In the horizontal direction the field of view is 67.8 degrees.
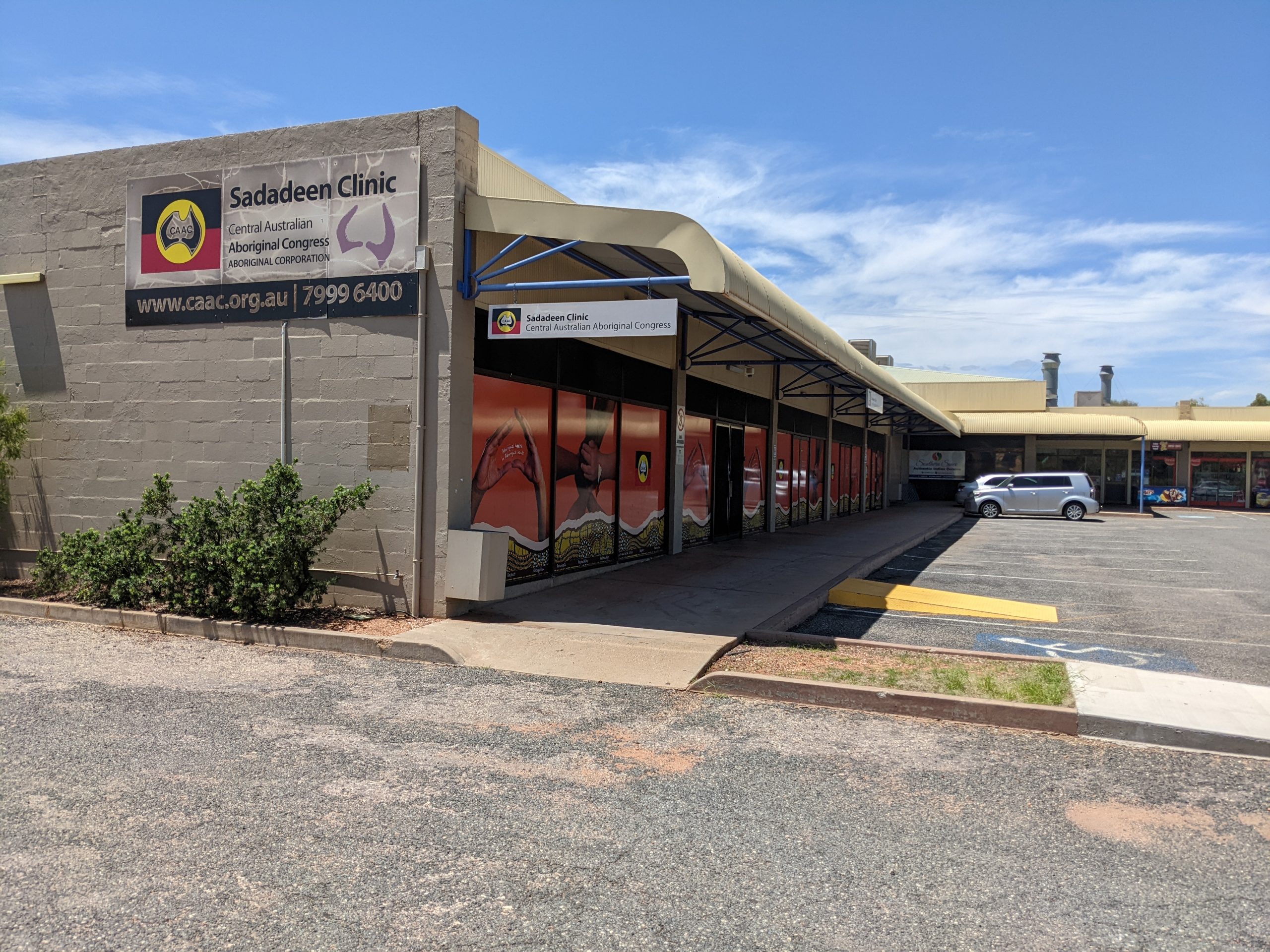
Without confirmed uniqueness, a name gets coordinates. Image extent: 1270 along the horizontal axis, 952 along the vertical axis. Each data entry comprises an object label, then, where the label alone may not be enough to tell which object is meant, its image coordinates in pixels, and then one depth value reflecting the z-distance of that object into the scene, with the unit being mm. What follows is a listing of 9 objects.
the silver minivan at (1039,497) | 30609
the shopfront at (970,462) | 40156
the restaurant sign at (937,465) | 40500
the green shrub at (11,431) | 10766
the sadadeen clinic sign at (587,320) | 8531
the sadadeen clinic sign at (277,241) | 9453
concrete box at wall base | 9094
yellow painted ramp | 11219
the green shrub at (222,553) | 8891
